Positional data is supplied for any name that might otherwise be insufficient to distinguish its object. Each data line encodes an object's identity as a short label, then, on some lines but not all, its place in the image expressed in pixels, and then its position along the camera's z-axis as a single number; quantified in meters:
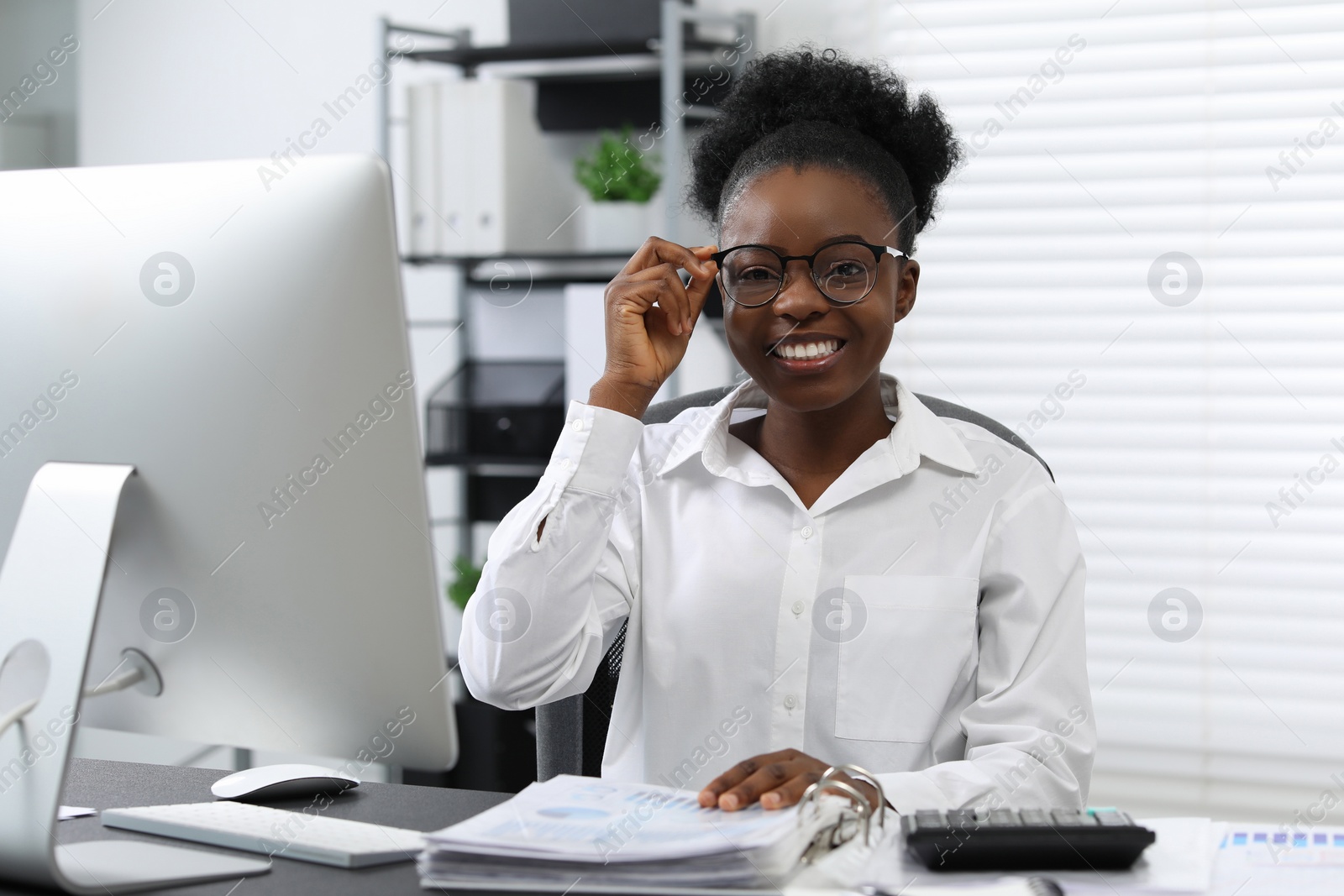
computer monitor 2.14
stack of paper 2.14
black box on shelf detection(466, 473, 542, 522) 4.69
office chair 2.63
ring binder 2.19
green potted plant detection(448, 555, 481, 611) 4.30
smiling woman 2.54
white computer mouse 2.37
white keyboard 2.22
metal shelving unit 3.97
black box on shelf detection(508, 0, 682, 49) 4.17
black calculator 2.16
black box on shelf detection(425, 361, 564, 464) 4.32
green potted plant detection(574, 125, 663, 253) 4.22
